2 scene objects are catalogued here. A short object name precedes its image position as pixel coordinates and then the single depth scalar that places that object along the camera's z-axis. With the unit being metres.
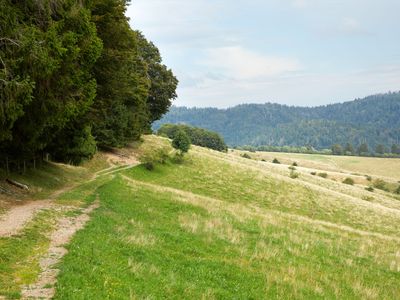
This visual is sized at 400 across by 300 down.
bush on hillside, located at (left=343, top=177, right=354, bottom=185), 101.07
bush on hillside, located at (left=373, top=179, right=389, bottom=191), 112.04
